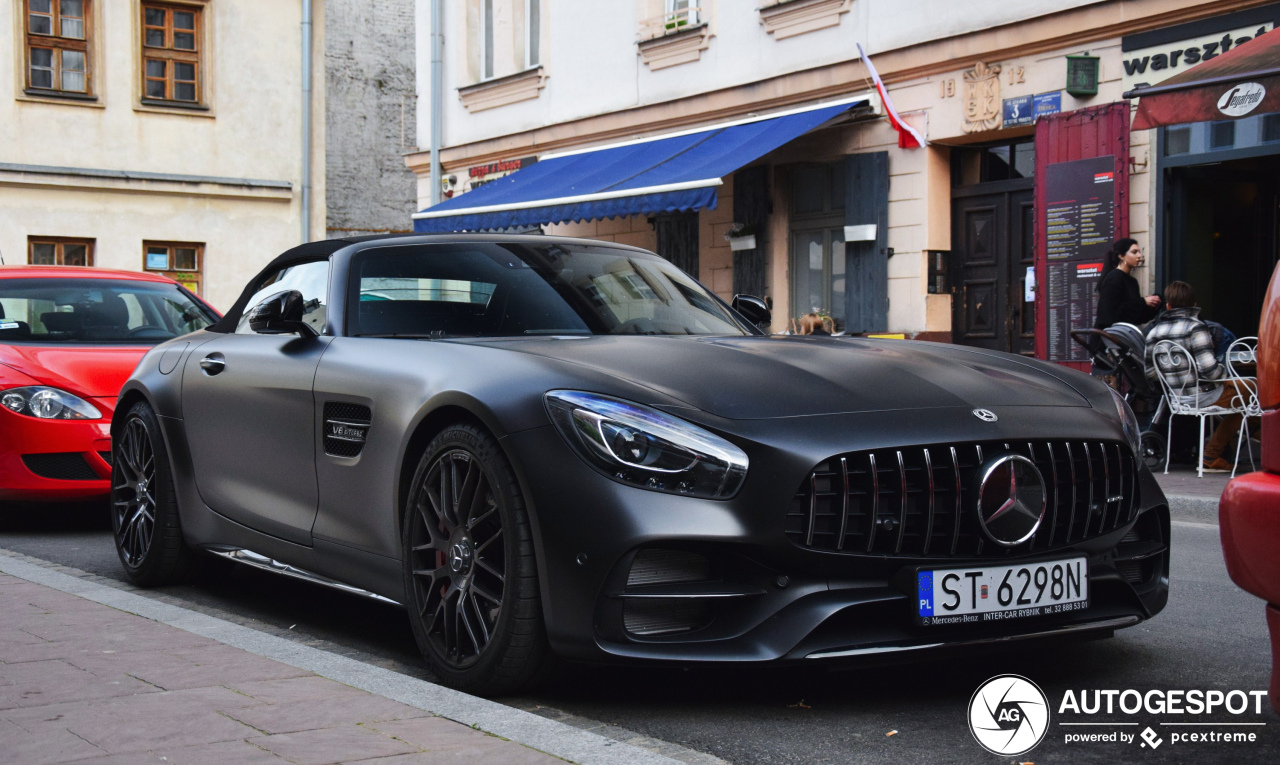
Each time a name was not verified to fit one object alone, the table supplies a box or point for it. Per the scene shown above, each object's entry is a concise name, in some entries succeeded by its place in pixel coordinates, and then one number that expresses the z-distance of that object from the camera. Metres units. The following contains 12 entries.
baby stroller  10.96
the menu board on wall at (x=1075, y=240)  12.40
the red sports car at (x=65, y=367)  7.96
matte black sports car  3.70
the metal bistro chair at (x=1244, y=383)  10.10
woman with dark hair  11.79
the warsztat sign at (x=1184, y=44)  11.21
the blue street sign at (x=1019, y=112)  13.21
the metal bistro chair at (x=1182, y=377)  10.39
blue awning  14.59
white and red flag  14.29
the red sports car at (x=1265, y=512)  2.94
